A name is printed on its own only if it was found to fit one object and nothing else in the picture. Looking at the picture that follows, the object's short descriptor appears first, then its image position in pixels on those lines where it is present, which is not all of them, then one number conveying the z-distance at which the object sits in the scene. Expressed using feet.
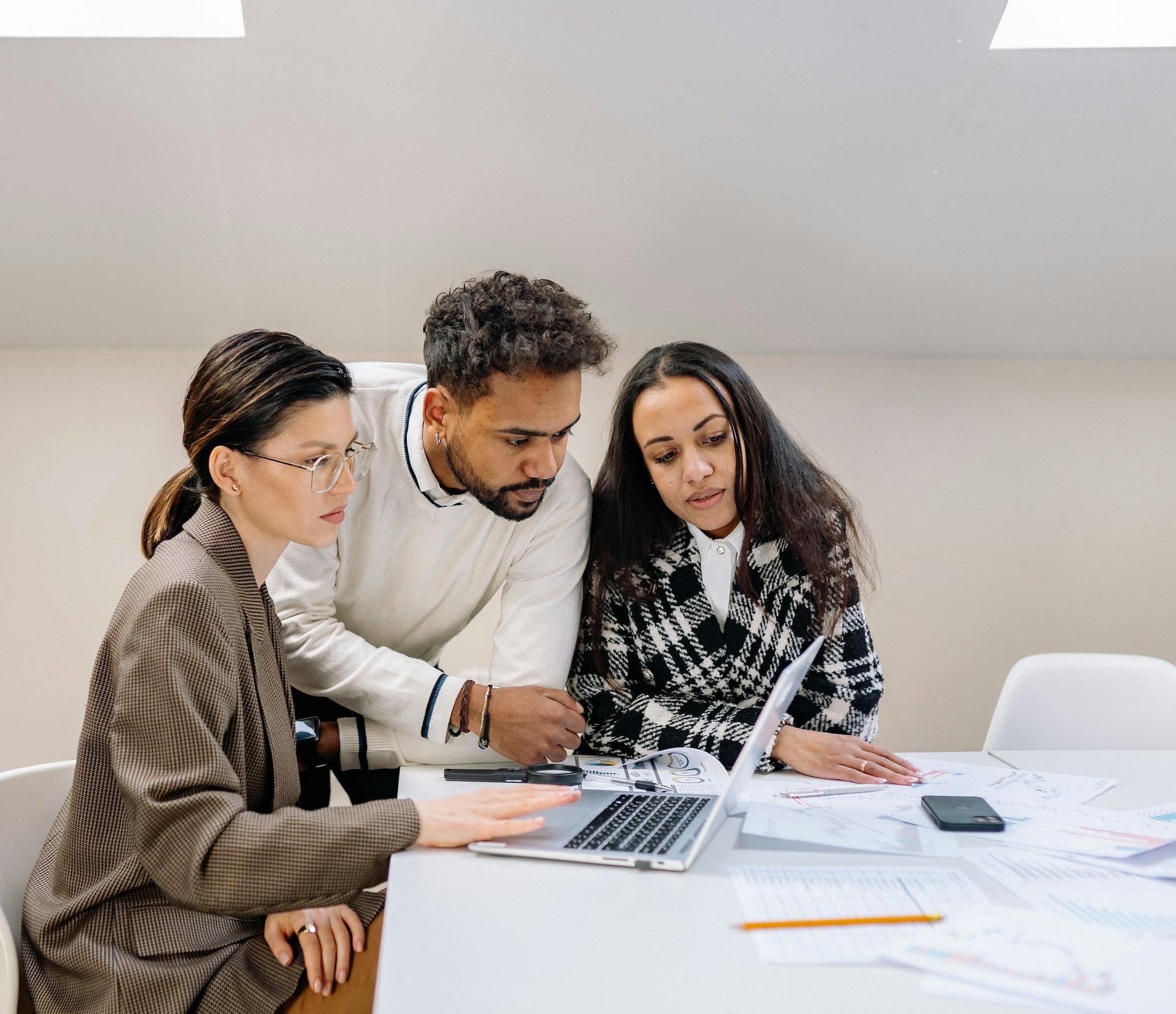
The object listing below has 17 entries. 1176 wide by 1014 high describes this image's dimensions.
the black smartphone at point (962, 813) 4.05
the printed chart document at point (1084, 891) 3.10
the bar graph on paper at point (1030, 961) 2.60
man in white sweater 5.23
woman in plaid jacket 5.80
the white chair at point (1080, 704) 6.87
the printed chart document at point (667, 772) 4.75
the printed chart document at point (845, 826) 3.81
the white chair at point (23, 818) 3.98
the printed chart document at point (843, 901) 2.80
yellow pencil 2.96
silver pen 4.66
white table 2.54
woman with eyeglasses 3.36
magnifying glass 4.76
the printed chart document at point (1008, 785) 4.64
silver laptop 3.50
